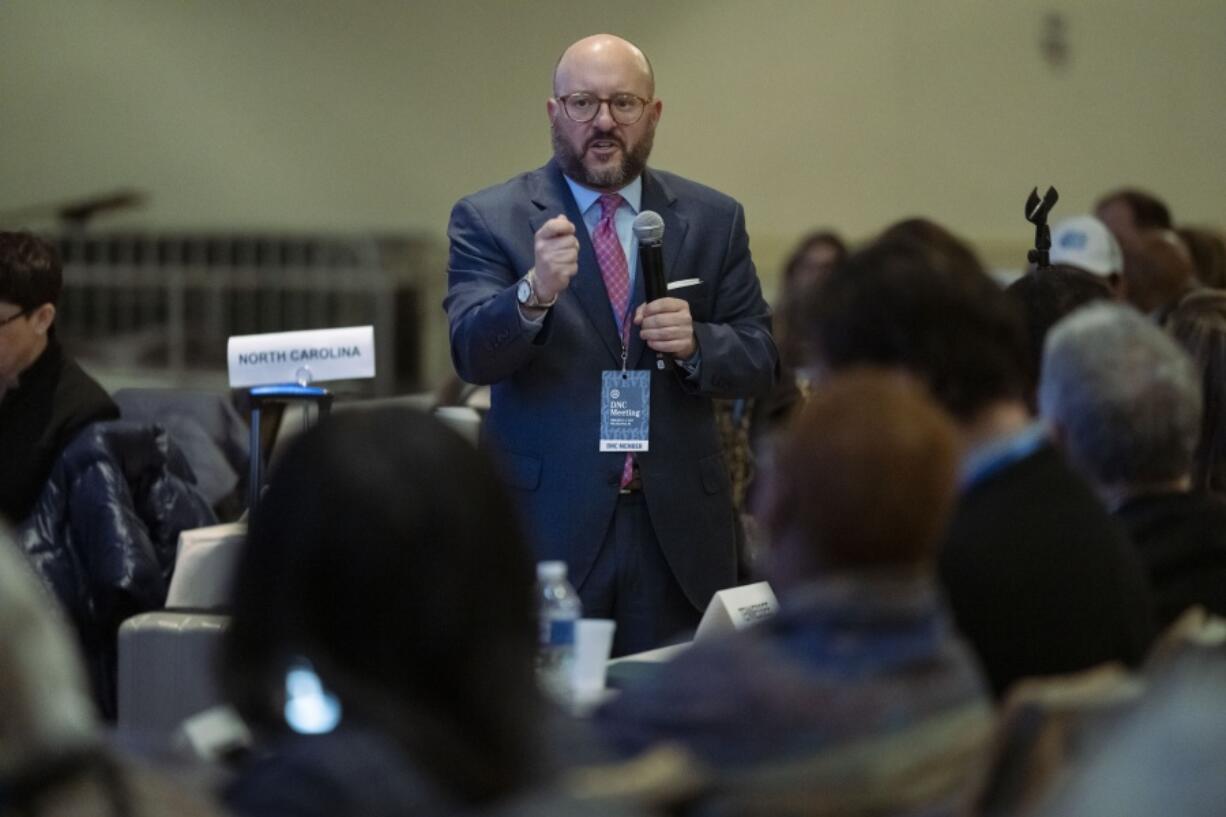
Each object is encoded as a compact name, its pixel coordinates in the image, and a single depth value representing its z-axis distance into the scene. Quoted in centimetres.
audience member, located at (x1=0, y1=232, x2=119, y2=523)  749
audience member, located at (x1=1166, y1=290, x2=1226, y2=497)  864
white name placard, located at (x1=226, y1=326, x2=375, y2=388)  759
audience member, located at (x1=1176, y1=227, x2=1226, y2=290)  1220
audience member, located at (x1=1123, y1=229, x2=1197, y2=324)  1111
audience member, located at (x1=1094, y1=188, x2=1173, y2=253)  1177
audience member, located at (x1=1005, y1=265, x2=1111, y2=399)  651
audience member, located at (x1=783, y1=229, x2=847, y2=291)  1274
